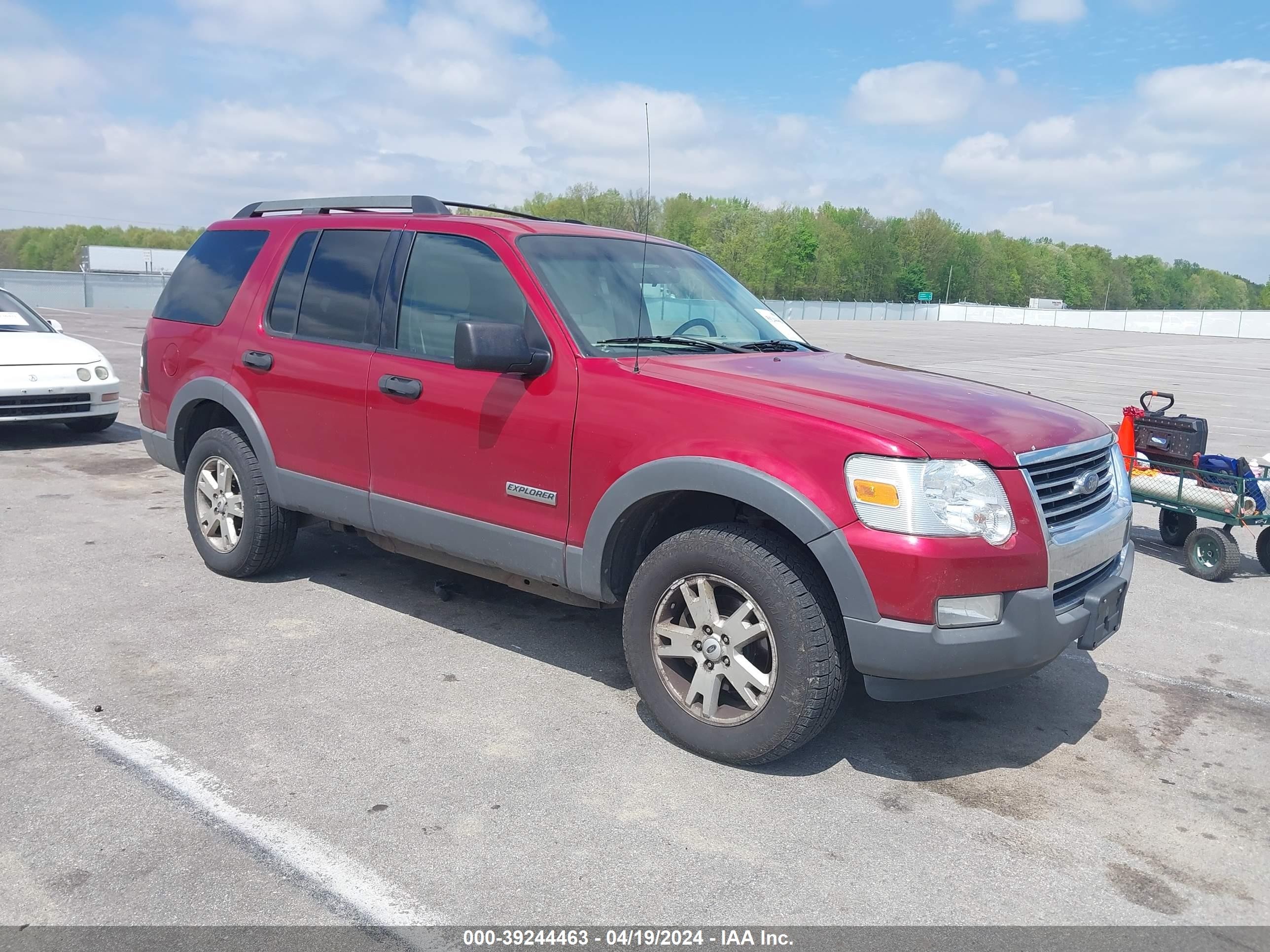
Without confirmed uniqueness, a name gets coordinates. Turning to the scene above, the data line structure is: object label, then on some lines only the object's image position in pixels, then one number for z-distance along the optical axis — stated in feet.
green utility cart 20.94
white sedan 30.91
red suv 11.29
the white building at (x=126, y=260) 239.30
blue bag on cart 20.94
